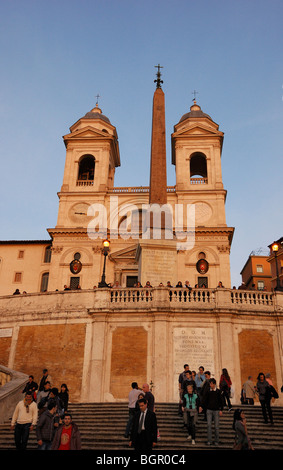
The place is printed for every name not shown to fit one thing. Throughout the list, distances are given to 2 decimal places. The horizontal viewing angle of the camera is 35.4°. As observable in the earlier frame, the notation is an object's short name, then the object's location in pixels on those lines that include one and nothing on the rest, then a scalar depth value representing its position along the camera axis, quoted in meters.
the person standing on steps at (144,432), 7.80
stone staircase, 11.20
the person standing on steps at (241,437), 8.65
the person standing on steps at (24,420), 9.66
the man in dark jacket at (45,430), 8.88
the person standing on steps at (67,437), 7.69
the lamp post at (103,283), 20.06
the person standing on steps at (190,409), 11.21
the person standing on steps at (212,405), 11.02
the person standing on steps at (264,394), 13.03
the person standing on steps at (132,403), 11.55
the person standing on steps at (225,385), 14.41
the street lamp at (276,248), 20.10
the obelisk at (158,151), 26.64
